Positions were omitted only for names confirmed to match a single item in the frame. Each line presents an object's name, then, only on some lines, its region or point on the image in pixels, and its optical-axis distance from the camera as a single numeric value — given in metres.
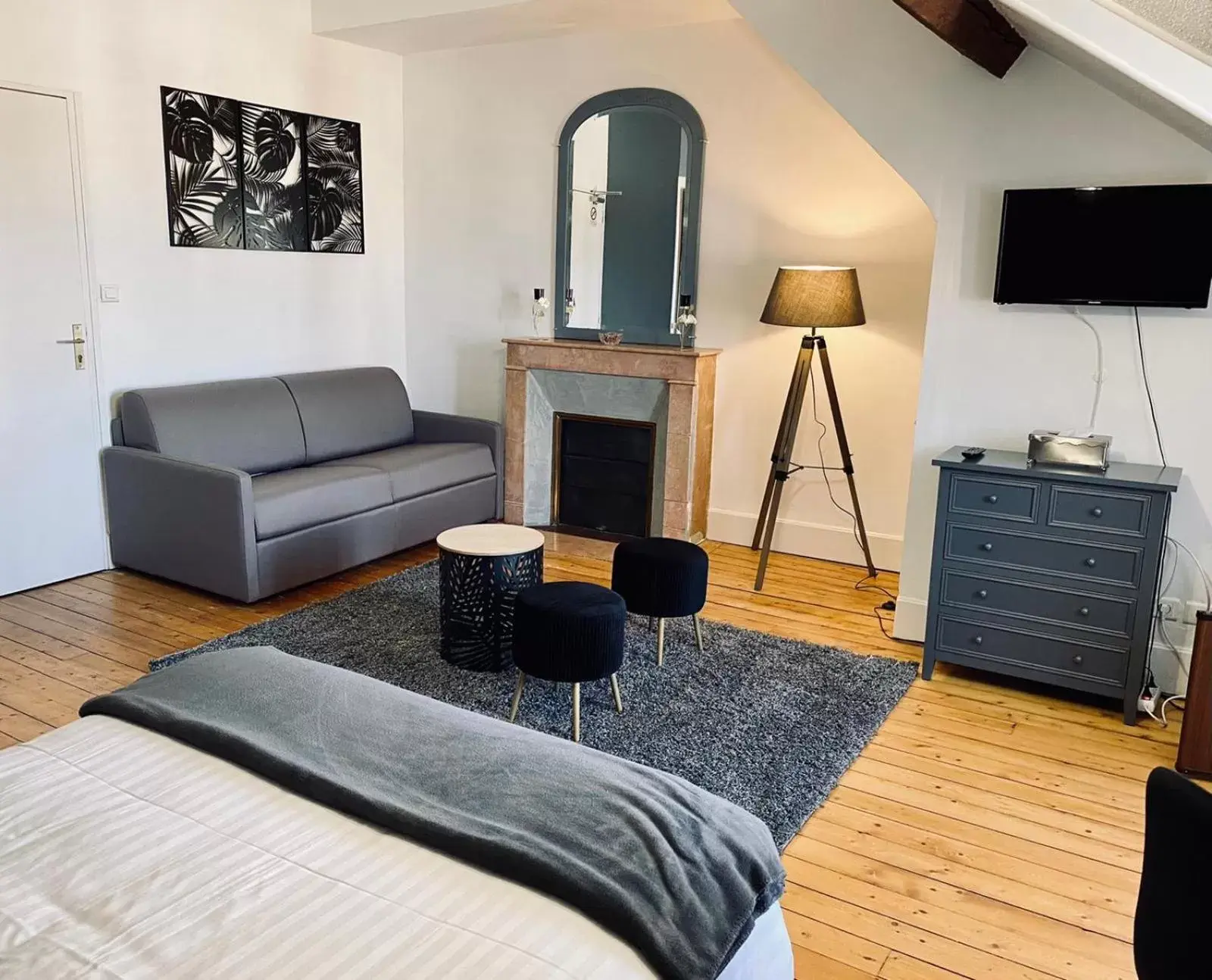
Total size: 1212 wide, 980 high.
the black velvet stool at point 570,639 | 2.92
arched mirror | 5.02
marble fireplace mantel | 4.96
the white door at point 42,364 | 4.02
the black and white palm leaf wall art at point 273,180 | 4.96
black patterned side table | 3.45
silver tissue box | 3.34
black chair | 1.23
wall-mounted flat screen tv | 3.20
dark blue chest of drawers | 3.20
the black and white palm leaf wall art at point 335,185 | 5.32
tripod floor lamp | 4.32
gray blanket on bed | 1.45
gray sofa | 4.08
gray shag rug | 2.88
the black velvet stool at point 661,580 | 3.53
